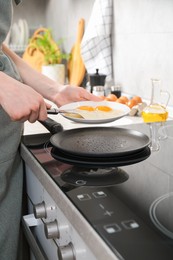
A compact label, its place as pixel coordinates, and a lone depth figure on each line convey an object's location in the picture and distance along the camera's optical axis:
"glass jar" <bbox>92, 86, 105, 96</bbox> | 1.56
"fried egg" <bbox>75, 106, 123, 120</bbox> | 0.98
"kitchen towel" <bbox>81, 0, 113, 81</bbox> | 1.66
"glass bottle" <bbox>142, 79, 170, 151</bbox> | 1.07
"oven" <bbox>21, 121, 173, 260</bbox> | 0.46
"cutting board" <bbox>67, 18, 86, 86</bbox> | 1.95
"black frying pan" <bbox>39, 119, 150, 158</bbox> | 0.75
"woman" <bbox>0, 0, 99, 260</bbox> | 0.90
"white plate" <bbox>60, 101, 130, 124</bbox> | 0.96
